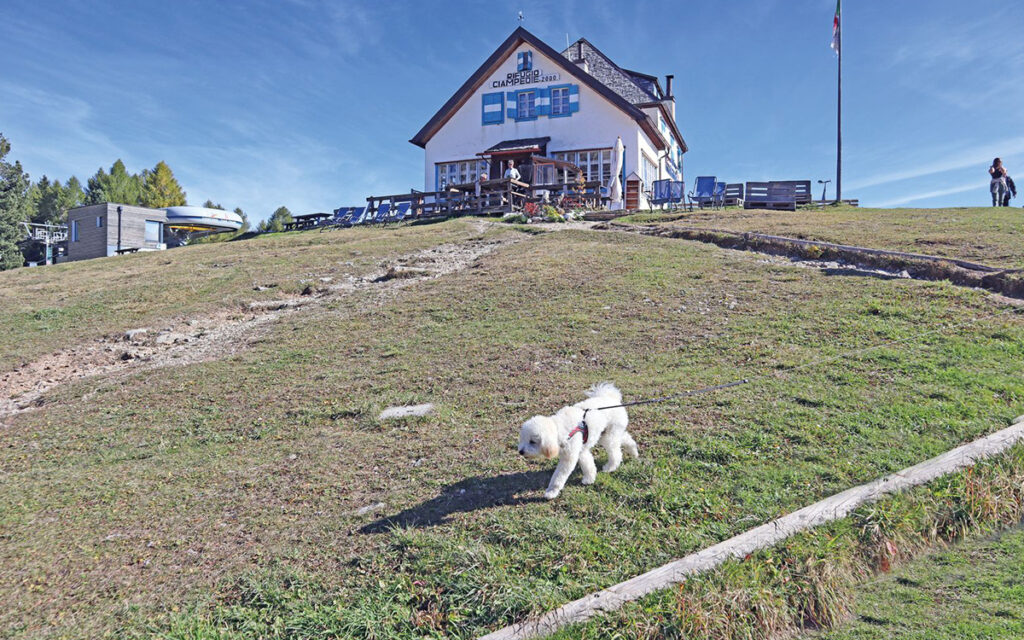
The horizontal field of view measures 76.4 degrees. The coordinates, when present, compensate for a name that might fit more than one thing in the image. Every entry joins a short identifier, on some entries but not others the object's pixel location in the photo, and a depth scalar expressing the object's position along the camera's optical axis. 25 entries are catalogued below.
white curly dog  5.12
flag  30.38
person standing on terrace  27.74
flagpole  30.16
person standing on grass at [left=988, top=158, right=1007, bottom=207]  23.16
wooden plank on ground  4.19
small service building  38.91
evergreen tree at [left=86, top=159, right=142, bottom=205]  72.75
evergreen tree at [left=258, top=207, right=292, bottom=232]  66.56
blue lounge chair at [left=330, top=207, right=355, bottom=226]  31.66
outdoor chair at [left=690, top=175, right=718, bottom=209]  27.41
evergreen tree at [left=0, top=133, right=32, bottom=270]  55.09
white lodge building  34.34
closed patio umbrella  32.38
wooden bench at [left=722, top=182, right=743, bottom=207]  28.81
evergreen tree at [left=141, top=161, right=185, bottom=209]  73.88
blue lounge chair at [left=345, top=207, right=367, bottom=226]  31.45
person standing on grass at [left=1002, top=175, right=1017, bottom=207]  23.23
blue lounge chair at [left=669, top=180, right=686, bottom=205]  26.77
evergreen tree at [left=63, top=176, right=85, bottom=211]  77.31
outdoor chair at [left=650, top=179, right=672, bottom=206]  27.03
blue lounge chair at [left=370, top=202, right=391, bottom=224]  30.59
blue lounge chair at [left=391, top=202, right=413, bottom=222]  30.42
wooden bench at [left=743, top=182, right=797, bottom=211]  28.02
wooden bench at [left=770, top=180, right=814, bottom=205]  29.89
